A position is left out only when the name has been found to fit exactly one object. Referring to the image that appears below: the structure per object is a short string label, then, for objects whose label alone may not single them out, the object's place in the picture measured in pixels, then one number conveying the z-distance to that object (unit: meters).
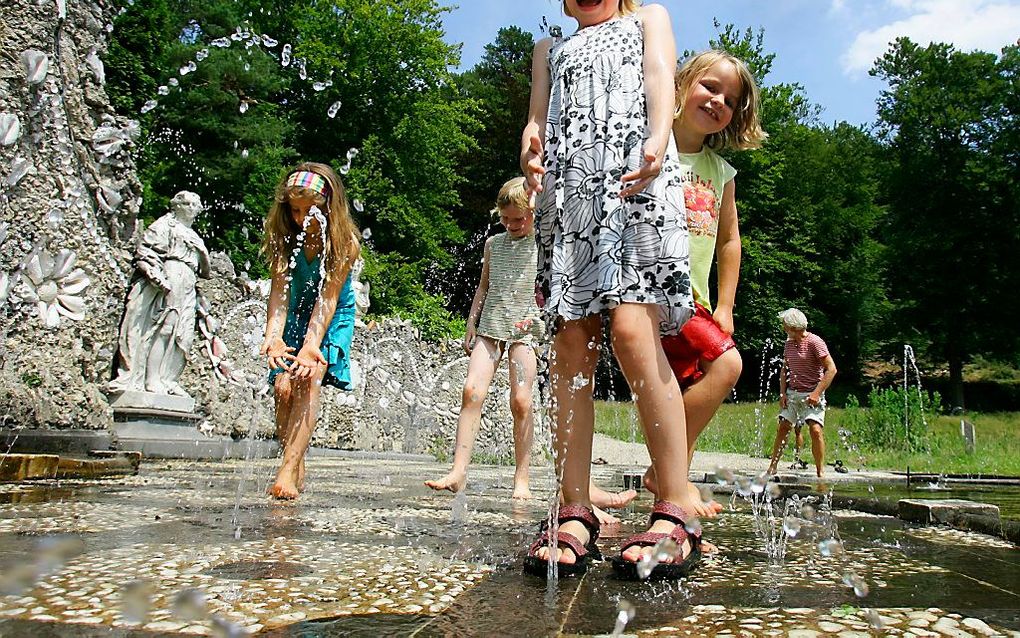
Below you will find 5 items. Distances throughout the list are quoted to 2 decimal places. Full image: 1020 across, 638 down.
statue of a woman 8.36
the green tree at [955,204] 31.69
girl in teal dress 3.87
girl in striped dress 4.34
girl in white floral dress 2.29
